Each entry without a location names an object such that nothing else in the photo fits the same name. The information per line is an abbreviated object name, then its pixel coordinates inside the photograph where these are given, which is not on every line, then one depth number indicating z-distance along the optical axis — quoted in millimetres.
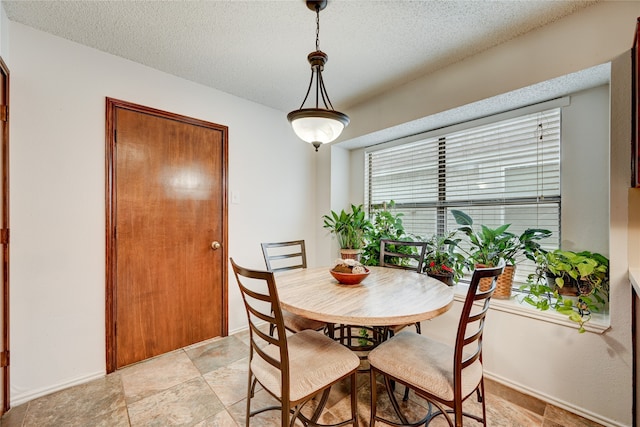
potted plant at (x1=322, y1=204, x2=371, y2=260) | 3143
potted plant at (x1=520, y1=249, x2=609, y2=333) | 1667
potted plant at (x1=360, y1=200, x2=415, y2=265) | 2898
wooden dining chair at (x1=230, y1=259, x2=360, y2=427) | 1204
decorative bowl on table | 1751
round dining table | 1260
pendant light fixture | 1627
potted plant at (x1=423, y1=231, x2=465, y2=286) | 2322
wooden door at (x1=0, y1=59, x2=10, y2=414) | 1676
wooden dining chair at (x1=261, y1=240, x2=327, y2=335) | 1897
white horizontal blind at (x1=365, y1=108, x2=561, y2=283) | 2150
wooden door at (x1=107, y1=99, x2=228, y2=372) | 2174
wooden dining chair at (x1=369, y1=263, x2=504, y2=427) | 1205
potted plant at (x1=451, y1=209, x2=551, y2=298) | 2029
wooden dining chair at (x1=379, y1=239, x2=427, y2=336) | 2146
